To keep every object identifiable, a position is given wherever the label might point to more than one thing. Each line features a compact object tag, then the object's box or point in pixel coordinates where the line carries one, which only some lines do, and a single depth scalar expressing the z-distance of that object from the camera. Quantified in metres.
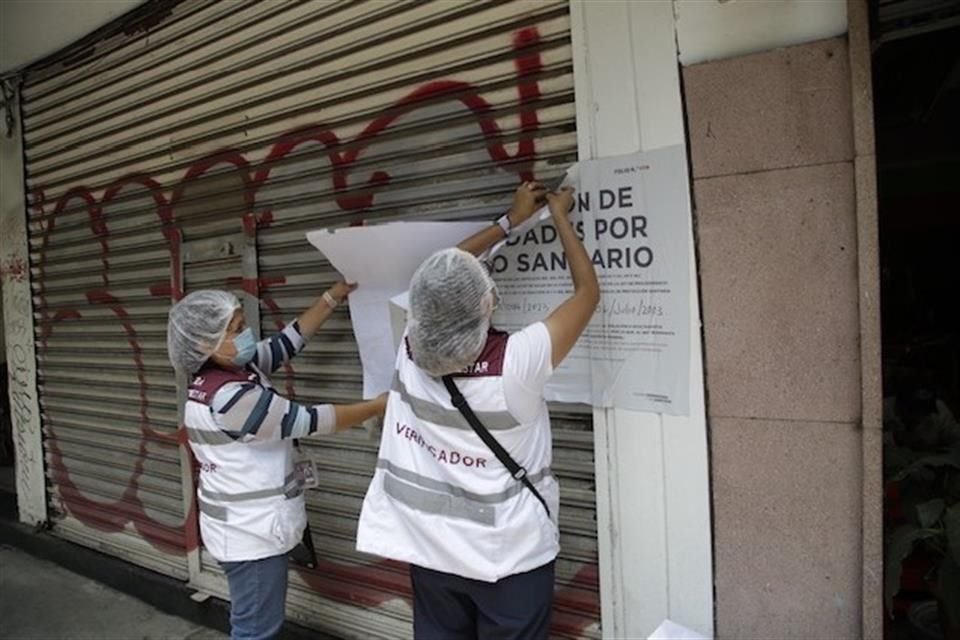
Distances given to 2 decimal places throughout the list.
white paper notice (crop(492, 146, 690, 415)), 2.21
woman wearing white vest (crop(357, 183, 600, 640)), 1.89
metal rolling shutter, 2.60
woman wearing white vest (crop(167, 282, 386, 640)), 2.40
